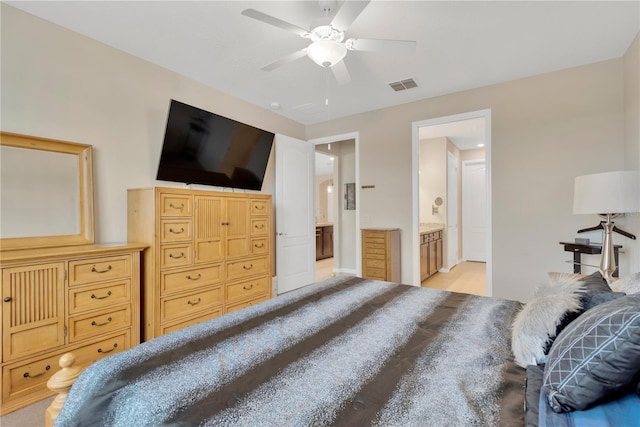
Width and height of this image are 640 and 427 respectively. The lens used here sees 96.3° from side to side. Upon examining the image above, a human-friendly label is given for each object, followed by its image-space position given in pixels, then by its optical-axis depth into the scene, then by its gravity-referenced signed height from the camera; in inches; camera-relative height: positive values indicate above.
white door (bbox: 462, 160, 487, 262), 264.5 +0.7
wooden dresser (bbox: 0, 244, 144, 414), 70.2 -25.9
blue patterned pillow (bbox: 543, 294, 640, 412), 27.8 -15.3
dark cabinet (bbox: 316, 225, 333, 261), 289.0 -29.4
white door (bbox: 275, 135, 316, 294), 164.7 +0.3
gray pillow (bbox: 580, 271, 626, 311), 44.6 -13.3
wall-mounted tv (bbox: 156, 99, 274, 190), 109.8 +28.3
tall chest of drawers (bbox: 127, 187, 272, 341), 98.2 -14.9
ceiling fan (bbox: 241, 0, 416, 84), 70.6 +46.6
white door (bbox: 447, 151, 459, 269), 232.0 +1.6
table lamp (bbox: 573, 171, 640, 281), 78.1 +3.6
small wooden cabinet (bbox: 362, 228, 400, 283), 155.1 -22.8
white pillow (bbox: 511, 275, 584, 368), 40.3 -16.7
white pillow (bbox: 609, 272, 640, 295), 49.8 -13.7
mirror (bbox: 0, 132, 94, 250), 80.3 +7.2
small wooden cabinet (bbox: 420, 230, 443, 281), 174.5 -28.0
